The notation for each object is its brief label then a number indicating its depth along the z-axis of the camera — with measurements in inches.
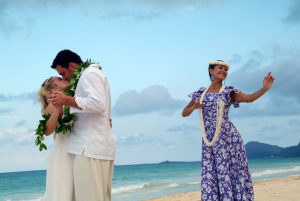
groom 156.3
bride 166.1
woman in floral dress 215.8
